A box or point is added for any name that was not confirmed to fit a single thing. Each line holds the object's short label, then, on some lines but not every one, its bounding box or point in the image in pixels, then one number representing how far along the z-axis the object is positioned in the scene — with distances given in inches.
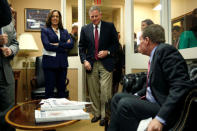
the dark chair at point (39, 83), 110.9
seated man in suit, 41.8
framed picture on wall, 152.5
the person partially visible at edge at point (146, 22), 93.0
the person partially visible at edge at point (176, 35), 82.0
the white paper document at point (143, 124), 46.4
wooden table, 41.1
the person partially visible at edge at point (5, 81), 65.3
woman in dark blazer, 102.3
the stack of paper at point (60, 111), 43.5
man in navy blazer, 101.5
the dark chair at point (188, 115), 39.1
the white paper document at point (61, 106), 48.8
